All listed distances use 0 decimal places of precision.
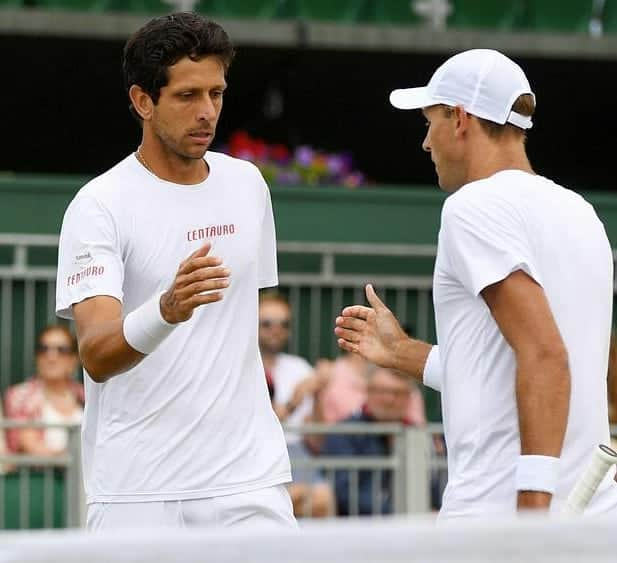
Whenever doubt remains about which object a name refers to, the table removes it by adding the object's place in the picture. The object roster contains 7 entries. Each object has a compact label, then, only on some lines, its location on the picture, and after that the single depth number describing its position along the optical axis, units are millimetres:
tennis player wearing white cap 7609
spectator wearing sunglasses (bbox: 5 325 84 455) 18766
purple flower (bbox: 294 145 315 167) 25781
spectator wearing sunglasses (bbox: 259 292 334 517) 18078
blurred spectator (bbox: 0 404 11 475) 17781
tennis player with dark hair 9055
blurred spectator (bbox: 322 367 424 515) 18156
